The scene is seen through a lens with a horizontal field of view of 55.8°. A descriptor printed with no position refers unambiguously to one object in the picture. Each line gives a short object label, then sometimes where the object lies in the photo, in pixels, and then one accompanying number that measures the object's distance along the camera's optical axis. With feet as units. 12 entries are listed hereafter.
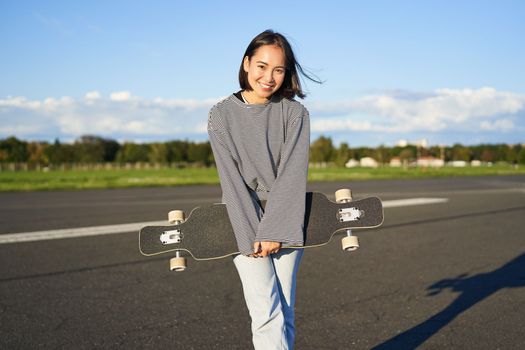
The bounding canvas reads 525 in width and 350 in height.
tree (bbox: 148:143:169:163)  341.47
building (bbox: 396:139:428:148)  456.04
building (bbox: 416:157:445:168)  357.08
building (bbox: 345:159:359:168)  350.95
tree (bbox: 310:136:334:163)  291.38
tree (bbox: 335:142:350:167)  281.54
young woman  7.21
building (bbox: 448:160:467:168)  390.42
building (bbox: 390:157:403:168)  409.16
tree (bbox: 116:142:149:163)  366.43
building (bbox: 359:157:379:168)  362.53
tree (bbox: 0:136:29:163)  323.16
